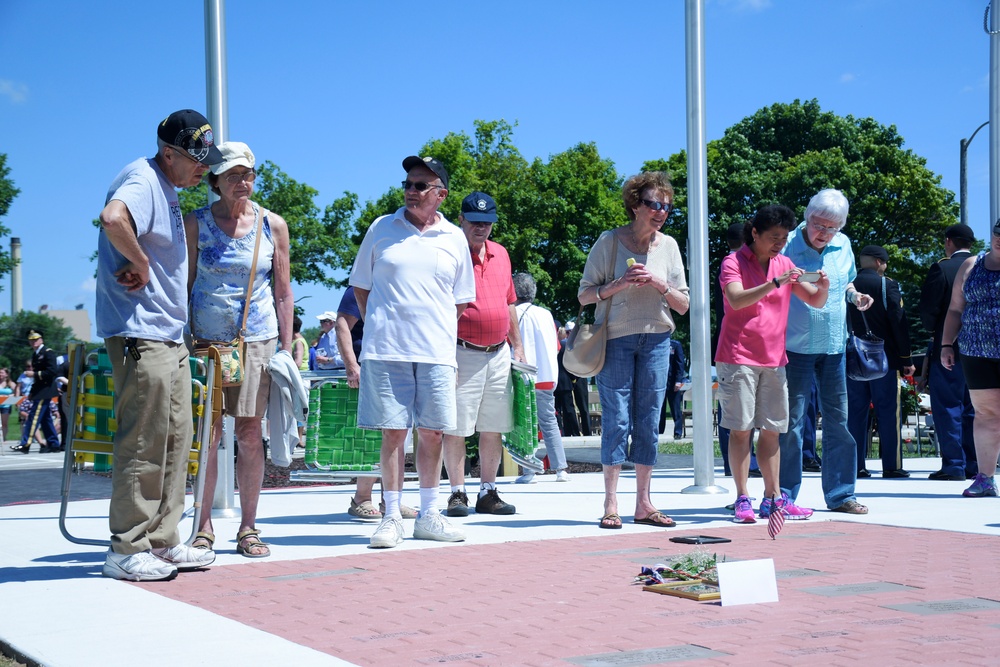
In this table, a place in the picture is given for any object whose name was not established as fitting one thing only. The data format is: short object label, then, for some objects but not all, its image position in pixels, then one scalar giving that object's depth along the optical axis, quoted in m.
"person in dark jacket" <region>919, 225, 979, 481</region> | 10.55
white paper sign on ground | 4.62
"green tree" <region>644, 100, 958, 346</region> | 45.28
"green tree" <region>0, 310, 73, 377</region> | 75.50
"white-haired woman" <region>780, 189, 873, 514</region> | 7.63
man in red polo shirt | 7.88
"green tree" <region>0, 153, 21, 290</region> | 59.81
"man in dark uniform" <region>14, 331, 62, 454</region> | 21.23
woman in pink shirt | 7.34
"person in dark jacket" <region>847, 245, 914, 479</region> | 10.72
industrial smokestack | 77.49
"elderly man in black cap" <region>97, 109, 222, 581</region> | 5.34
